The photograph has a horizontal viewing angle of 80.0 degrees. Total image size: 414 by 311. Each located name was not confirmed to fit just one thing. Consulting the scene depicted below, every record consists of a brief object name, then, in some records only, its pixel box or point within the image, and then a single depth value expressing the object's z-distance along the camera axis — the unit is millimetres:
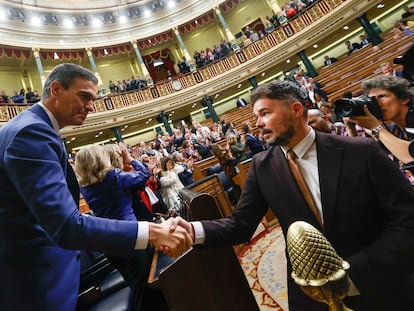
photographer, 1430
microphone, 400
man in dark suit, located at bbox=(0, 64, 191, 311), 1010
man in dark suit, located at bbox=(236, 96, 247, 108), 12305
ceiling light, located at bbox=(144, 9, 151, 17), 14102
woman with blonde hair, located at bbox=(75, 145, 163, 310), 1779
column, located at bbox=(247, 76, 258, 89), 12451
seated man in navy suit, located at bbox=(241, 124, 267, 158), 4914
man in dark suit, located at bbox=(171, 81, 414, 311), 869
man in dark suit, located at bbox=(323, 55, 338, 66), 11552
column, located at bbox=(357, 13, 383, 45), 10047
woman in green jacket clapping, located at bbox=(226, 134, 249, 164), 4902
